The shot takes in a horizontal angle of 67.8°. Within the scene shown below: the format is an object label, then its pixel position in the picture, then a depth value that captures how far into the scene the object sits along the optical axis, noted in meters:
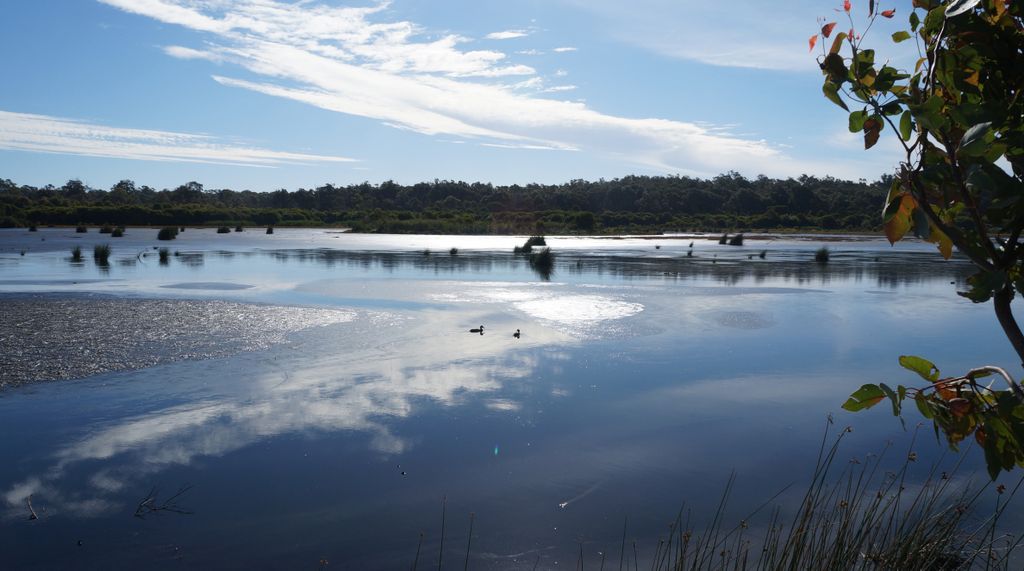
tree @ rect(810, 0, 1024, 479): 1.78
